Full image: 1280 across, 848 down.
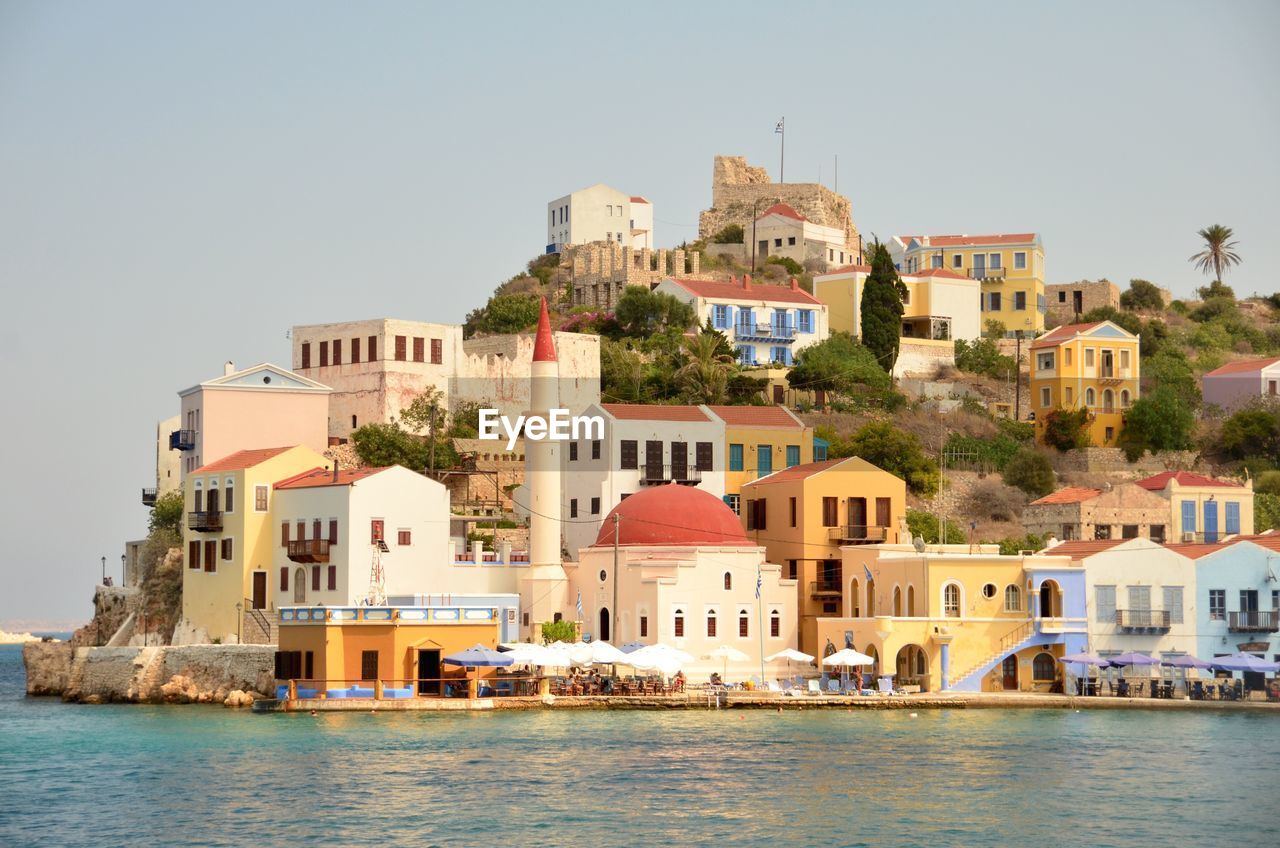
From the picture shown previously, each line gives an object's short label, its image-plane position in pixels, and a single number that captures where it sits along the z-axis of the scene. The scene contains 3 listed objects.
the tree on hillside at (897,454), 76.31
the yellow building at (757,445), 72.94
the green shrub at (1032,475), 79.88
